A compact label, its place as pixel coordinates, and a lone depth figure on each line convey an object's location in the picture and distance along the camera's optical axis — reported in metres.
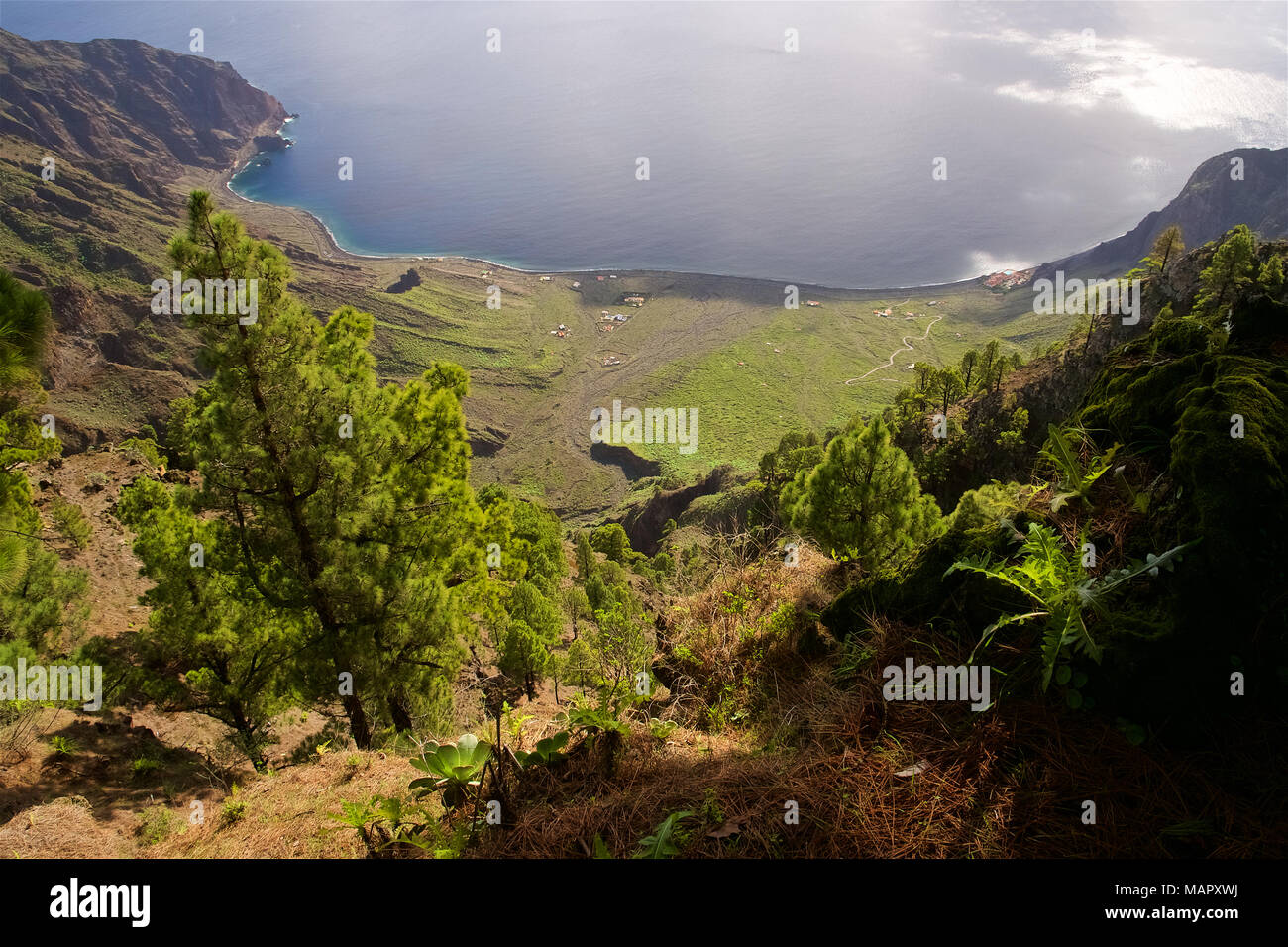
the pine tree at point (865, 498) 13.17
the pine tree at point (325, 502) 9.54
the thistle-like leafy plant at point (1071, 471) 4.57
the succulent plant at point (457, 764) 4.48
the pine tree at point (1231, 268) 31.64
